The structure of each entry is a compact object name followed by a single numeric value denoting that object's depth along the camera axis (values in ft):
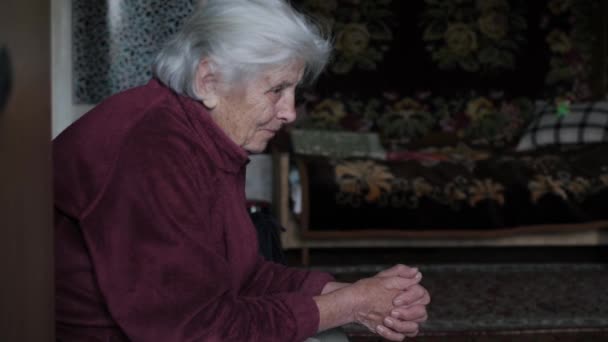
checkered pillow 17.20
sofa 18.99
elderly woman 3.47
